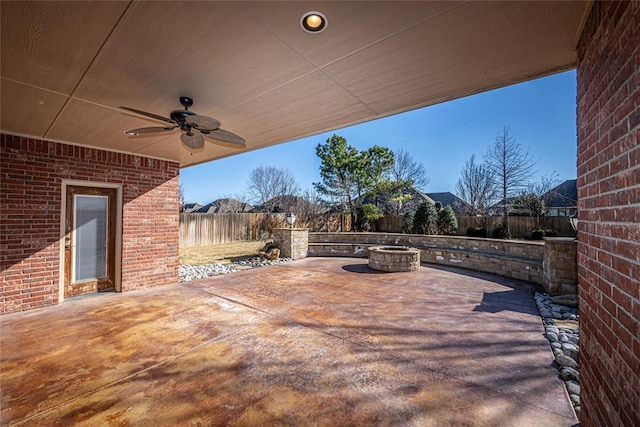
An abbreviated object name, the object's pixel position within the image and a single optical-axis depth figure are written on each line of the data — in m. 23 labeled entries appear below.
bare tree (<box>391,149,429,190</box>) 15.80
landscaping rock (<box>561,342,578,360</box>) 2.40
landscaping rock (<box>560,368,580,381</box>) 2.11
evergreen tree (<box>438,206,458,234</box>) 10.42
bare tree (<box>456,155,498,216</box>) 14.02
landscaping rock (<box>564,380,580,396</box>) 1.96
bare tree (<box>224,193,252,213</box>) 24.30
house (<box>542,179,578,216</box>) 12.90
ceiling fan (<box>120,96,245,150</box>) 2.54
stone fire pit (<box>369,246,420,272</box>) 6.27
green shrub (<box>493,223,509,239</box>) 10.19
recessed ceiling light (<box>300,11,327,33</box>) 1.58
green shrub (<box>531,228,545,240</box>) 9.41
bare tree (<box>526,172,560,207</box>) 13.31
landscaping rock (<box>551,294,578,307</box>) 3.74
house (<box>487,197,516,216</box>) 12.48
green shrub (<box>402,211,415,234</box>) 11.78
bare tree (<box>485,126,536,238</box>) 12.41
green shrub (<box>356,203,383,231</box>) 13.05
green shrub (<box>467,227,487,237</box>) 10.45
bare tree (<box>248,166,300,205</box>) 21.42
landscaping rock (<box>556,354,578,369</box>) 2.24
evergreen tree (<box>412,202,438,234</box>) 10.49
